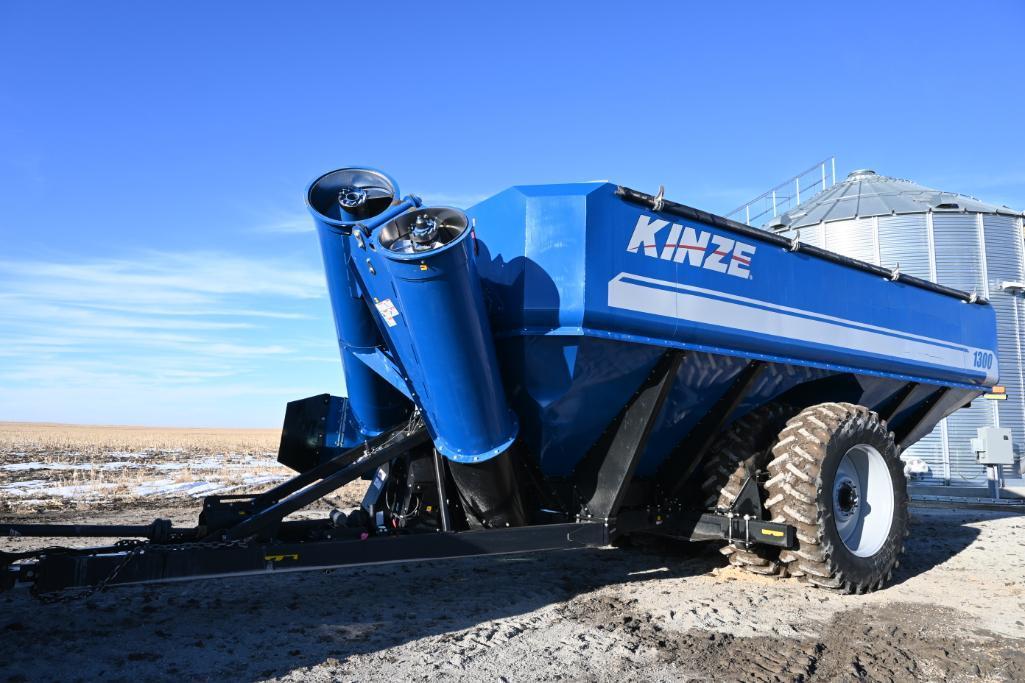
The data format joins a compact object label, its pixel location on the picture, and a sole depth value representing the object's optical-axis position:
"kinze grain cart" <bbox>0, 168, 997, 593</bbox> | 4.43
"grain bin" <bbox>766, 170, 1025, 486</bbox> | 13.90
